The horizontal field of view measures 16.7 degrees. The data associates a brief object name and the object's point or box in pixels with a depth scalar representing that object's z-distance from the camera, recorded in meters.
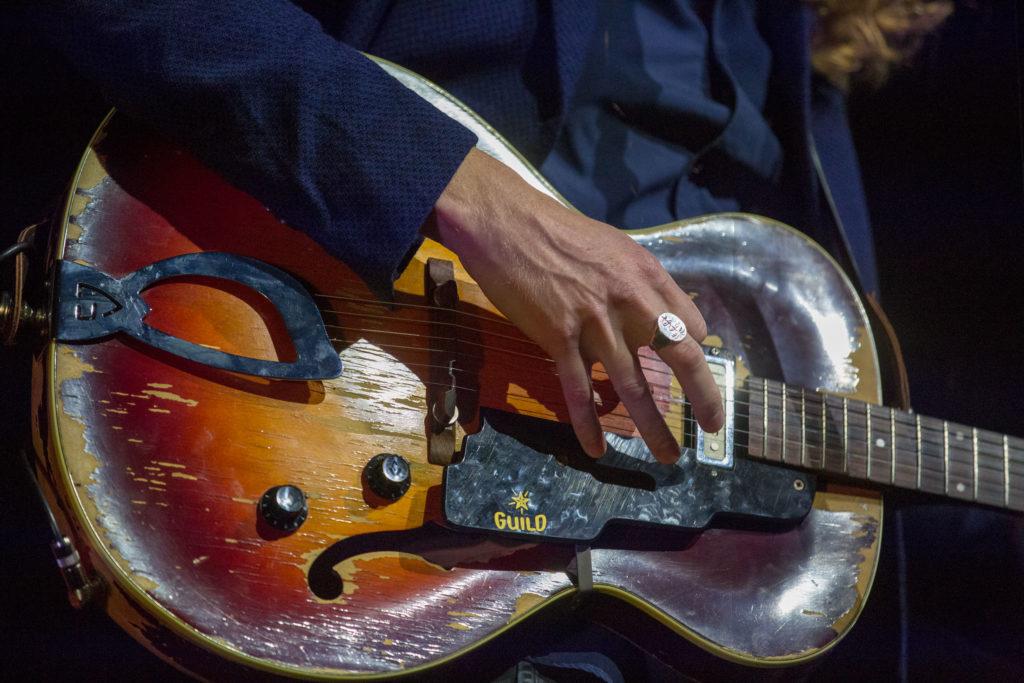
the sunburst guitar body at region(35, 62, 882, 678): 2.20
